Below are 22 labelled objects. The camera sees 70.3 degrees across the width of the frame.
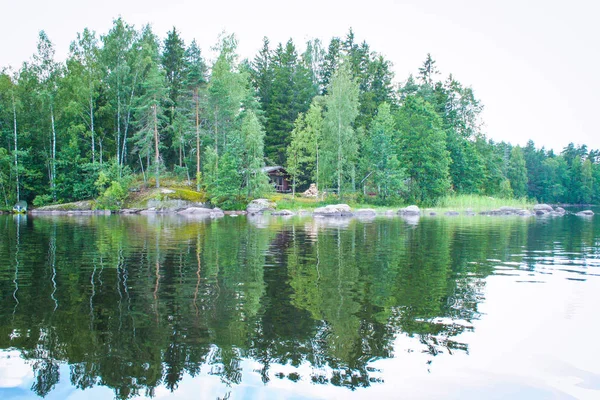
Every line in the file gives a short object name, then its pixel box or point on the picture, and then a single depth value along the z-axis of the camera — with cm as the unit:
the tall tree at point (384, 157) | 5097
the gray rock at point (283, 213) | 4338
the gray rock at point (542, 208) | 5259
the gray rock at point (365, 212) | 4347
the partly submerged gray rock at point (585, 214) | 4965
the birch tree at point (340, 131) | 5122
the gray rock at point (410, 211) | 4527
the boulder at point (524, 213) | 4588
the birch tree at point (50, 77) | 5062
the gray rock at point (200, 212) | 4303
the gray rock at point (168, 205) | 4618
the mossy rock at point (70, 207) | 4753
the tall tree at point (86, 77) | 5047
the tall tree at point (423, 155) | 5394
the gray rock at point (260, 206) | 4612
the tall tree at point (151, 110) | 4762
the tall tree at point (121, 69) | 5153
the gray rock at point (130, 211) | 4659
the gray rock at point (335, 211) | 4297
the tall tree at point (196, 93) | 5100
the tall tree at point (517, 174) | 8525
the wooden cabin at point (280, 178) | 5899
